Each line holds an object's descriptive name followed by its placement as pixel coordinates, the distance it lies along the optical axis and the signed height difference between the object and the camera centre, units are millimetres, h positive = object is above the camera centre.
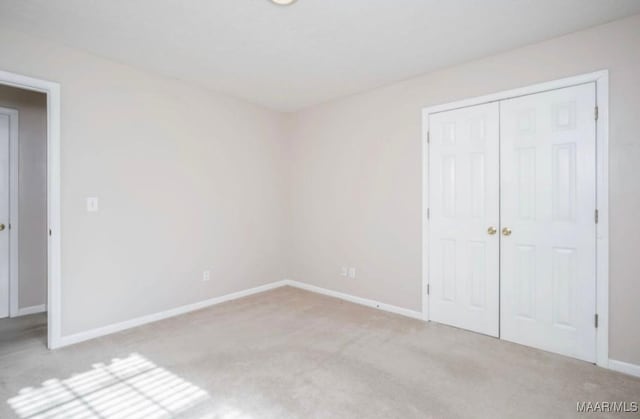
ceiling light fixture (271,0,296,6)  2117 +1368
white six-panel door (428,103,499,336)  3002 -88
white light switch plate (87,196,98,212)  2925 +40
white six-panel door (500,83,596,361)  2535 -100
